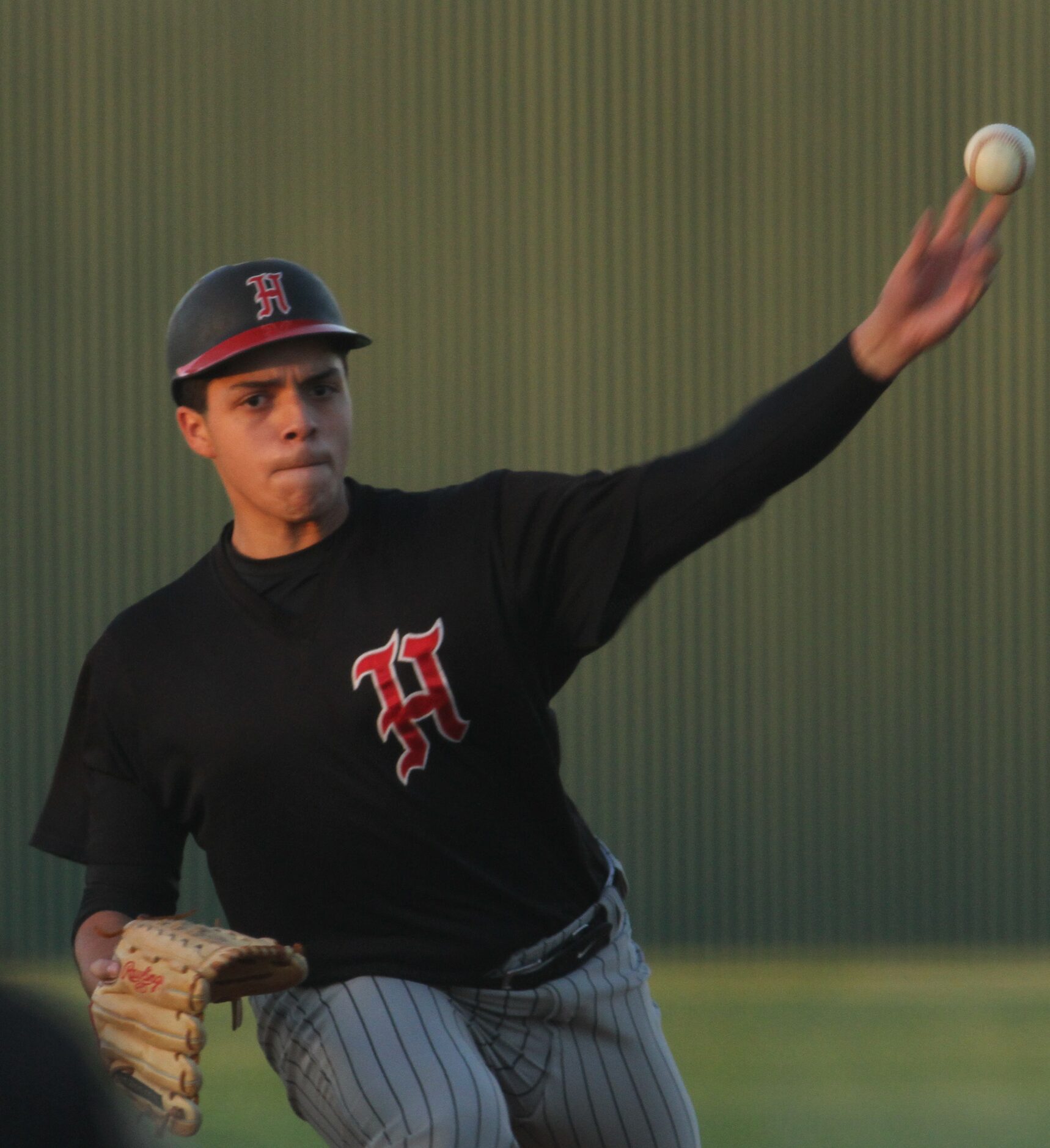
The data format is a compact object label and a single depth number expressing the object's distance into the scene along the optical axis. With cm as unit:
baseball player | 1993
